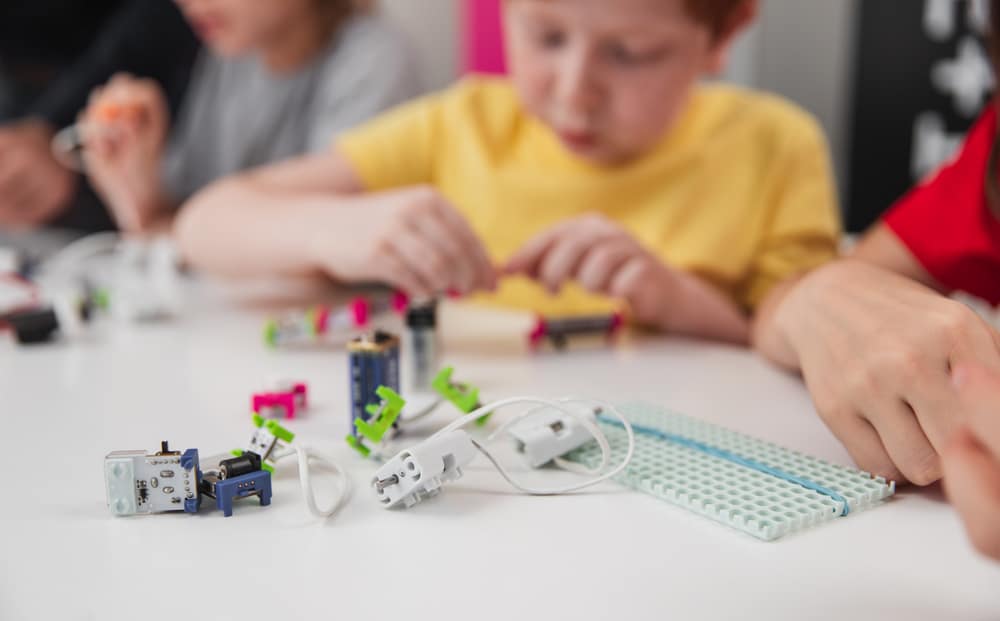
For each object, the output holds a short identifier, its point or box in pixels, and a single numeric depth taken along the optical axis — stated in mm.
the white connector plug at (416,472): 489
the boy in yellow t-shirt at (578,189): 843
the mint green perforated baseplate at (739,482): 471
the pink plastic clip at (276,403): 646
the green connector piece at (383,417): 545
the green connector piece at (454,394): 603
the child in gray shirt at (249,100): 1254
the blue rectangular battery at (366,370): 604
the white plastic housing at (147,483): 481
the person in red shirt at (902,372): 362
